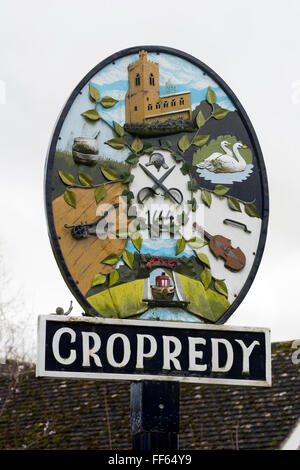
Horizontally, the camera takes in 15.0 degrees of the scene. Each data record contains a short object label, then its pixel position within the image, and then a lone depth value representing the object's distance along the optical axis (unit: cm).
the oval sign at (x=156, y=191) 904
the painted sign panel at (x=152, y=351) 859
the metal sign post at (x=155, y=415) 872
